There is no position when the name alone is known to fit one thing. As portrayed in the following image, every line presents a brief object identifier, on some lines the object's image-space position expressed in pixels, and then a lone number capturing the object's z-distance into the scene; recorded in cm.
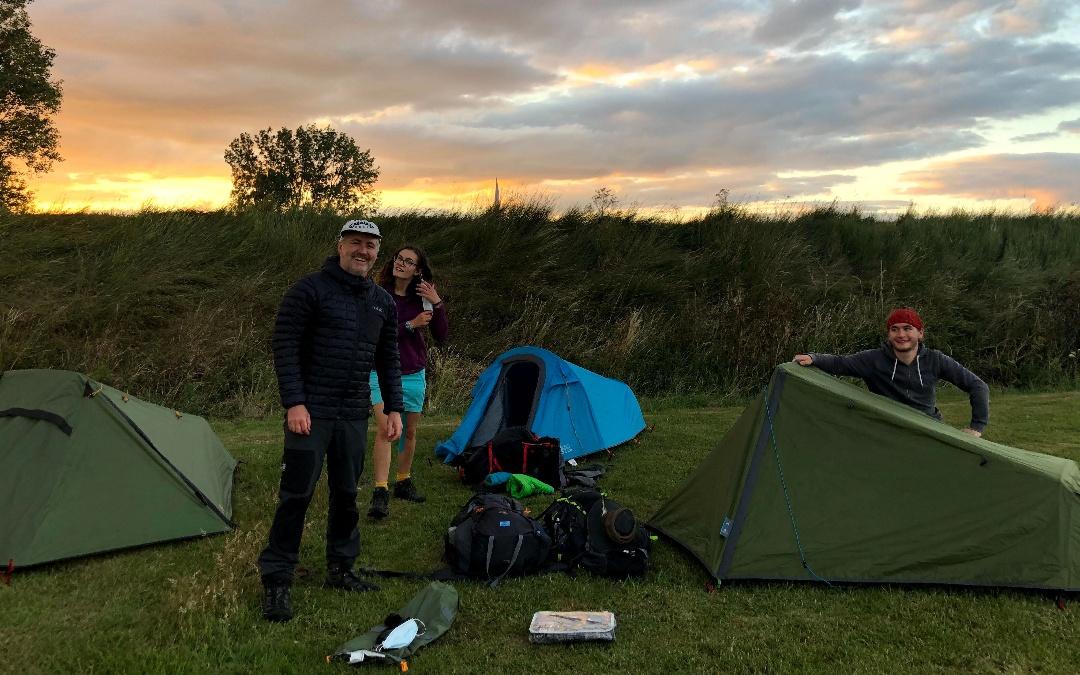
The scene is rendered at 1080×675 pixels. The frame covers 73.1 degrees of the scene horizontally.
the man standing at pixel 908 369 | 498
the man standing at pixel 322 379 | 381
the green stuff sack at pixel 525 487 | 641
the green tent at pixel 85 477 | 460
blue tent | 782
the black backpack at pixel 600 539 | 455
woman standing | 589
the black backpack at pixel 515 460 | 676
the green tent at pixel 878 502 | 417
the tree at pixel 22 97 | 1911
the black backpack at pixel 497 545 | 450
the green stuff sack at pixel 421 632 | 344
